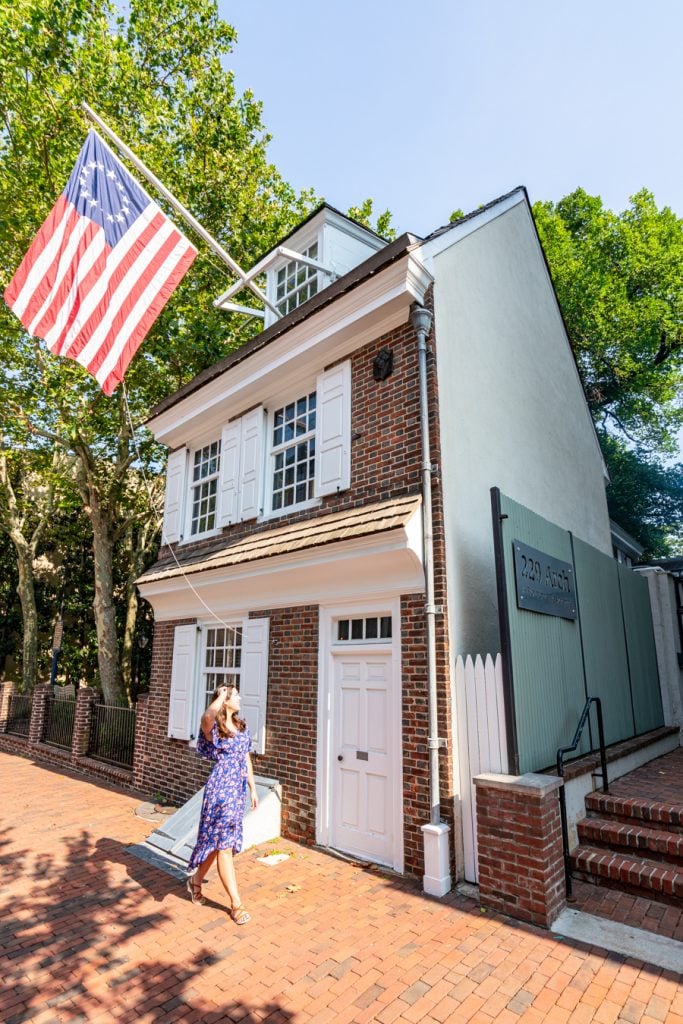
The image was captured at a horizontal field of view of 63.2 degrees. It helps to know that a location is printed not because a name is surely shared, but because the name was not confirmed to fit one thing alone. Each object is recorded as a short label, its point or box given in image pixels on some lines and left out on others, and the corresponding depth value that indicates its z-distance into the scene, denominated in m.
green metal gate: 5.47
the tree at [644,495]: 22.12
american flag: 6.40
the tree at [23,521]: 18.80
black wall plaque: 5.85
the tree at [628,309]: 19.94
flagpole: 6.88
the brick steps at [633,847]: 4.87
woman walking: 4.97
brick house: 5.96
